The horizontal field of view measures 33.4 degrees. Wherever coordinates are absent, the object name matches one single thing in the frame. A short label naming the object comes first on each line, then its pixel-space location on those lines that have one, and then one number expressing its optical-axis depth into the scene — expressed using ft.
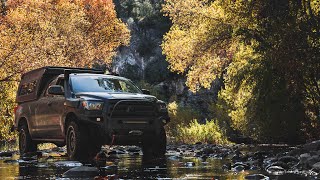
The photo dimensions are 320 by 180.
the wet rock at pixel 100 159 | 37.67
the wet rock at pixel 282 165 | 33.19
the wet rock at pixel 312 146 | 45.61
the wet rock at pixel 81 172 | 28.81
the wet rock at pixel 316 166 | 30.22
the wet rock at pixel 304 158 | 34.17
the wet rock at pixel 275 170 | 30.91
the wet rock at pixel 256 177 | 26.72
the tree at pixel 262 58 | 60.08
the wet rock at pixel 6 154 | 50.98
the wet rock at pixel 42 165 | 37.01
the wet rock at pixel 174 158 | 43.66
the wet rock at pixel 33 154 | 49.39
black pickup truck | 40.24
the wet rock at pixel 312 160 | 32.88
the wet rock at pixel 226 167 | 33.88
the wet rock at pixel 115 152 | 53.21
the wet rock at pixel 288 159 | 37.91
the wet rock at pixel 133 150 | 56.70
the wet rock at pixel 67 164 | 36.19
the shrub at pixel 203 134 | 87.20
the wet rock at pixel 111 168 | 33.73
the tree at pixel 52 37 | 84.58
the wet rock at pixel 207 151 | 52.81
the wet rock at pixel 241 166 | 33.80
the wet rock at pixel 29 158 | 45.28
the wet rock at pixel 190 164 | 37.25
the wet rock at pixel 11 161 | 41.82
